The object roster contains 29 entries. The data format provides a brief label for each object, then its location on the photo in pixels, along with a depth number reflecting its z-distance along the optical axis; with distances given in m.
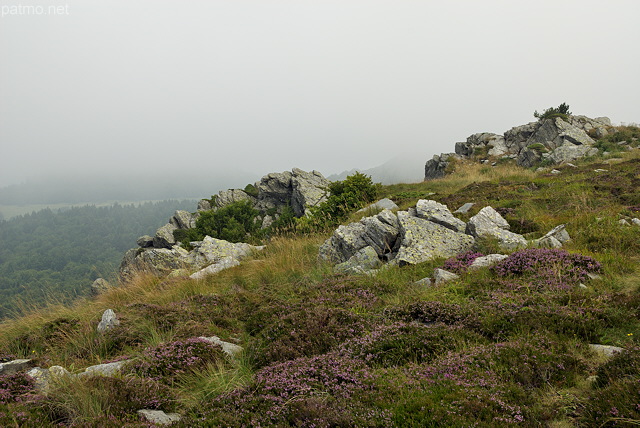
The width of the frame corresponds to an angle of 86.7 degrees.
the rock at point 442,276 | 8.24
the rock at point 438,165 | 44.81
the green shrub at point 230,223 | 40.01
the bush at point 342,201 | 18.84
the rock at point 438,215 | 11.86
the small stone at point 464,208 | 14.71
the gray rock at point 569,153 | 30.20
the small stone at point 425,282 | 8.35
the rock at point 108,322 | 7.50
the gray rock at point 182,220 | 47.38
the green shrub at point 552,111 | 45.78
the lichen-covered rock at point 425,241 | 10.26
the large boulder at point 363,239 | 11.73
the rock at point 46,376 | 4.81
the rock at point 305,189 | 46.62
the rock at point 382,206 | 18.68
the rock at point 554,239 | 9.45
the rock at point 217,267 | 12.59
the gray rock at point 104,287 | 12.59
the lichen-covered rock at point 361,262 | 10.48
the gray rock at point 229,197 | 53.00
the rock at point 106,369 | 5.10
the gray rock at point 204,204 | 53.87
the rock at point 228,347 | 5.98
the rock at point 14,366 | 5.96
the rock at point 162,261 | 14.40
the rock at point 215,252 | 15.72
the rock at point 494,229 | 10.16
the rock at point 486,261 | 8.75
